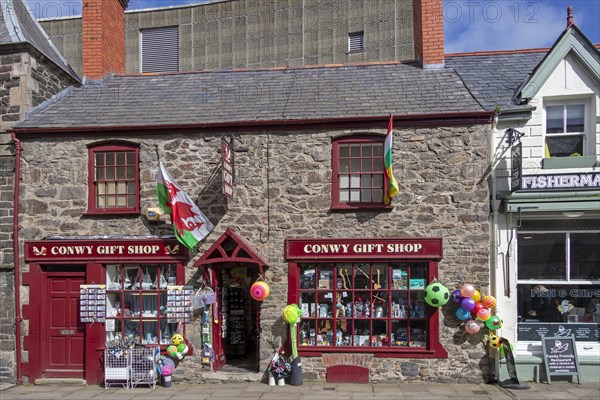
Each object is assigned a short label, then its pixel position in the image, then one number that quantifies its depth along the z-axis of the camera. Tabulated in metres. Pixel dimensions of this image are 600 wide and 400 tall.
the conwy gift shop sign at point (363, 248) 10.12
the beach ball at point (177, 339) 10.25
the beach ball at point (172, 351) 10.28
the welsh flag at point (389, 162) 9.66
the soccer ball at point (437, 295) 9.70
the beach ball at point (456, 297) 9.87
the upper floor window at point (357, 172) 10.39
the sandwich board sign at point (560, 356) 9.77
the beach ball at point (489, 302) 9.82
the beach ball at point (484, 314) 9.73
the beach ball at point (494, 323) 9.76
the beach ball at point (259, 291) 10.05
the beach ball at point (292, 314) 9.95
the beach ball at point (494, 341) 9.70
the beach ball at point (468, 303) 9.70
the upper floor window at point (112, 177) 10.84
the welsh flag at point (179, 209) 9.86
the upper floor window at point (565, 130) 10.41
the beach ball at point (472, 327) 9.73
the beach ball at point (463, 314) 9.79
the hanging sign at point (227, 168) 9.88
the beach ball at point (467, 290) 9.72
